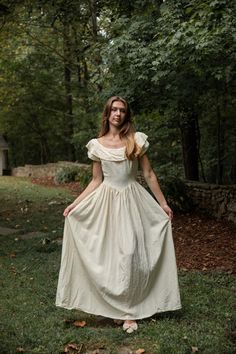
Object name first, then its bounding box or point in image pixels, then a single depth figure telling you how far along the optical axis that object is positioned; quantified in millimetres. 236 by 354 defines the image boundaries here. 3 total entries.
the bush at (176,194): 9445
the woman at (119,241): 4062
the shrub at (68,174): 17531
